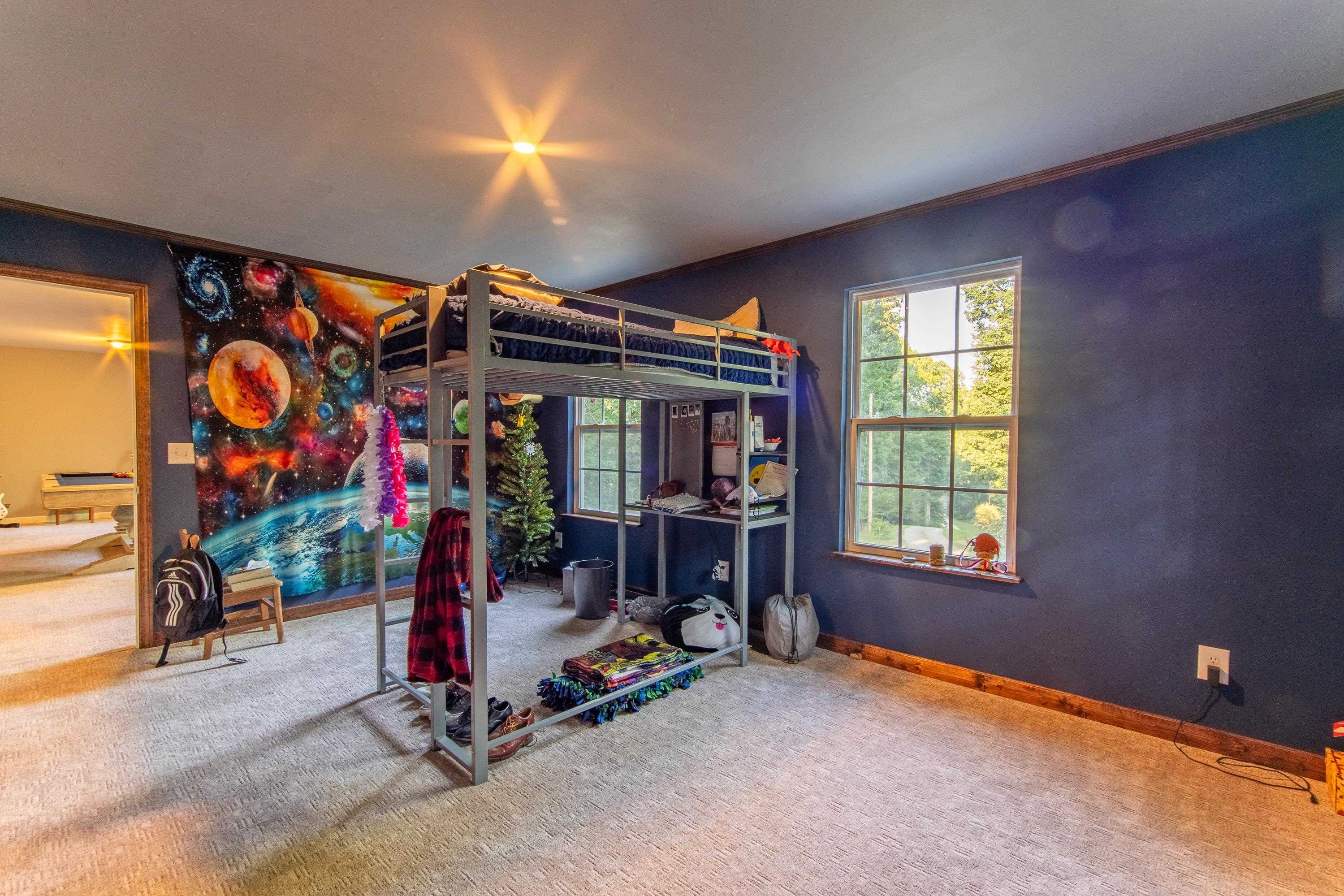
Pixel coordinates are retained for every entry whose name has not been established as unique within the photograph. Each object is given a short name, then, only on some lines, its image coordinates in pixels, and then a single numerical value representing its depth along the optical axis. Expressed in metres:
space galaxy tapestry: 3.81
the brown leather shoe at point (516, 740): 2.35
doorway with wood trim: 3.58
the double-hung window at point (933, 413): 3.01
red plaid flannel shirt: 2.33
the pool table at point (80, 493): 7.79
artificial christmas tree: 4.91
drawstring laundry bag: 3.37
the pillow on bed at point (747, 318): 3.77
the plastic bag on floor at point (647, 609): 4.09
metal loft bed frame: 2.19
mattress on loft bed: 2.28
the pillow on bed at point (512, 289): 2.32
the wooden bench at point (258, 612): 3.61
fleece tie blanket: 2.73
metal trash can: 4.20
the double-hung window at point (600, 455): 4.85
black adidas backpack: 3.28
